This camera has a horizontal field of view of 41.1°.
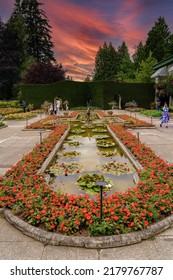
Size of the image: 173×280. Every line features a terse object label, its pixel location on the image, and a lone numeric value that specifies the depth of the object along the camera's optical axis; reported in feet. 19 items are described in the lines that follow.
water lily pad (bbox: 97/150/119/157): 33.14
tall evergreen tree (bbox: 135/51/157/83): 144.77
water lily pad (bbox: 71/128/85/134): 53.69
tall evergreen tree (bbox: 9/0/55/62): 186.09
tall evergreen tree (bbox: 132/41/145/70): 199.00
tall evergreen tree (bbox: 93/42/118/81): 245.24
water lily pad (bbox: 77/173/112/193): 21.62
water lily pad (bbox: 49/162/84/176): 26.27
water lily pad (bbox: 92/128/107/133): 54.58
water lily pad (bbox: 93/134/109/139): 47.01
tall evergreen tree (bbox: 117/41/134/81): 187.38
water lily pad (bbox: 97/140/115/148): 39.47
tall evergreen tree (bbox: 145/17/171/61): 188.98
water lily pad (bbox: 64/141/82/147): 40.56
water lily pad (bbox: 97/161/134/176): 26.00
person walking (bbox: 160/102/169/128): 57.26
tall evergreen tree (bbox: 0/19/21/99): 150.30
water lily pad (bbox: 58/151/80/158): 33.06
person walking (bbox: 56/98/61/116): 92.22
